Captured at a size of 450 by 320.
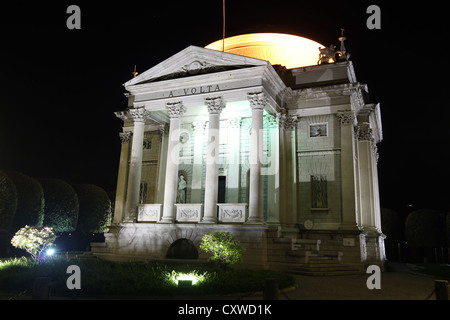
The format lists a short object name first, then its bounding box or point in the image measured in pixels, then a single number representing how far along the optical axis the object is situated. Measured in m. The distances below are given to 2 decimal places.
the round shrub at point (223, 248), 16.79
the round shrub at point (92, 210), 38.44
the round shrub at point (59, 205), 34.97
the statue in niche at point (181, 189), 27.35
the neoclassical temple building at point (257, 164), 22.42
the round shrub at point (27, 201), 31.52
